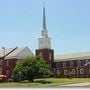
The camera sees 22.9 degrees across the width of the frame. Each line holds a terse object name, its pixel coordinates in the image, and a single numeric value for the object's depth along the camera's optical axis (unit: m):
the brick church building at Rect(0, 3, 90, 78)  33.44
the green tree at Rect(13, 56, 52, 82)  21.98
